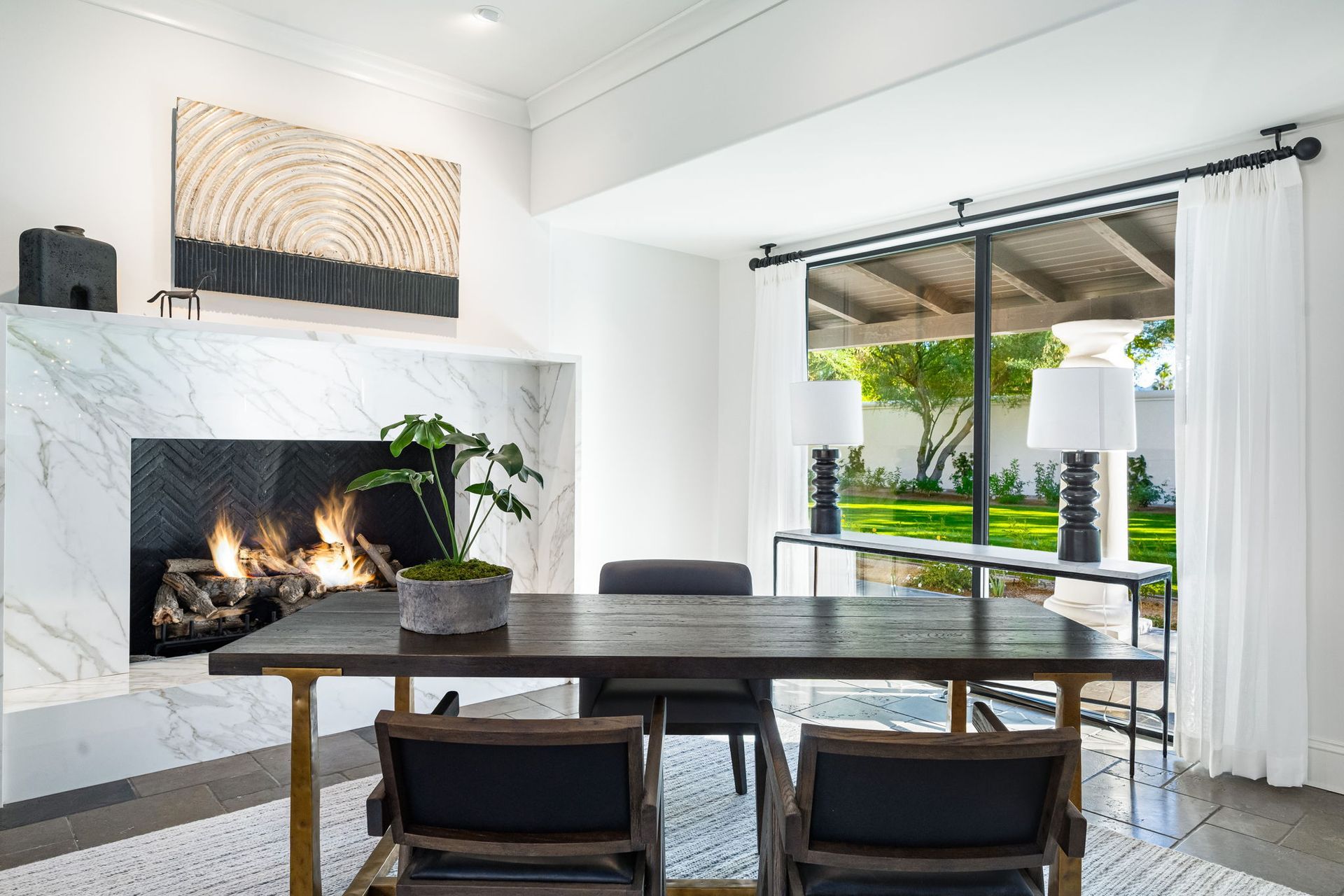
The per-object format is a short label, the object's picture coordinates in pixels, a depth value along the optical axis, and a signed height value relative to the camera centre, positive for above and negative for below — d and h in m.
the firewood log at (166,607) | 3.33 -0.60
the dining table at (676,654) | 1.68 -0.39
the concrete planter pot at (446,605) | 1.84 -0.32
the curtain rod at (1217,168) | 2.85 +1.07
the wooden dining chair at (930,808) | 1.28 -0.55
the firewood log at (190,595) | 3.41 -0.56
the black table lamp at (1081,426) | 3.04 +0.13
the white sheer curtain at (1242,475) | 2.87 -0.04
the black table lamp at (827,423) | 3.92 +0.17
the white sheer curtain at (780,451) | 4.51 +0.05
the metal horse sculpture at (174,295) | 2.95 +0.57
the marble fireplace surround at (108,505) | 2.75 -0.16
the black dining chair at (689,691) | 2.37 -0.68
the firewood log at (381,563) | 3.99 -0.49
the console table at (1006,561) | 2.92 -0.38
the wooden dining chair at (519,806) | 1.33 -0.57
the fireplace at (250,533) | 3.39 -0.34
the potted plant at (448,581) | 1.83 -0.27
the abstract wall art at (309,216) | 3.14 +0.98
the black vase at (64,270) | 2.67 +0.60
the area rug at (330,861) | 2.21 -1.11
